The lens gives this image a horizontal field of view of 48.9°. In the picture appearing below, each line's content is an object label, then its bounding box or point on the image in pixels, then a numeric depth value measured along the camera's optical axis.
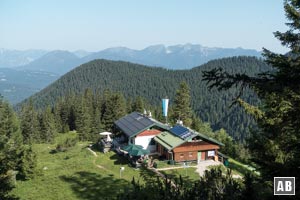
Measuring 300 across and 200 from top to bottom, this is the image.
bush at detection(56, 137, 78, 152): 49.91
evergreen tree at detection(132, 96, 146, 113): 72.19
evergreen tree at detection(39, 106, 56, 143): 73.12
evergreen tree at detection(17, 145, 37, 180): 31.28
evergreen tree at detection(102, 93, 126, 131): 67.12
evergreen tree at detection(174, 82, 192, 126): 62.75
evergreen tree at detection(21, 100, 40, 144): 71.94
